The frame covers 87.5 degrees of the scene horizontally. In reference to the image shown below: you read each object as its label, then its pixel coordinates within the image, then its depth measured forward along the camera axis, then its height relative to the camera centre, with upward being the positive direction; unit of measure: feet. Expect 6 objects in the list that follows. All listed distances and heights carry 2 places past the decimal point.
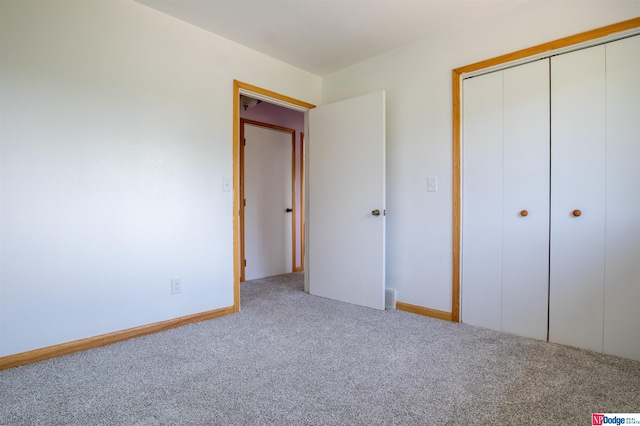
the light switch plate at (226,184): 9.14 +0.66
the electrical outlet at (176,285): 8.21 -1.91
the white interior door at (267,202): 13.85 +0.27
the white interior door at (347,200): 9.65 +0.23
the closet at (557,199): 6.36 +0.17
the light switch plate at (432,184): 8.86 +0.63
